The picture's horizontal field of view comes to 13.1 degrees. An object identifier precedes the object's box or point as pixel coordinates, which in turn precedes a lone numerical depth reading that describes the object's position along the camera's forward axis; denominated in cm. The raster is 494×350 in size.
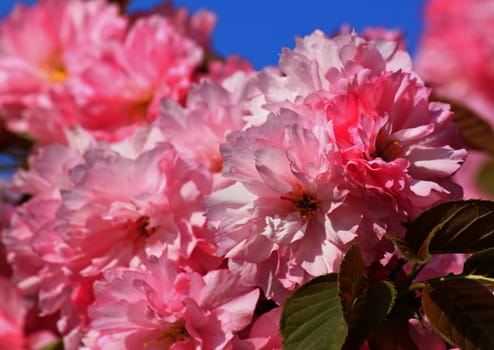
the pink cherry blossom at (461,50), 226
